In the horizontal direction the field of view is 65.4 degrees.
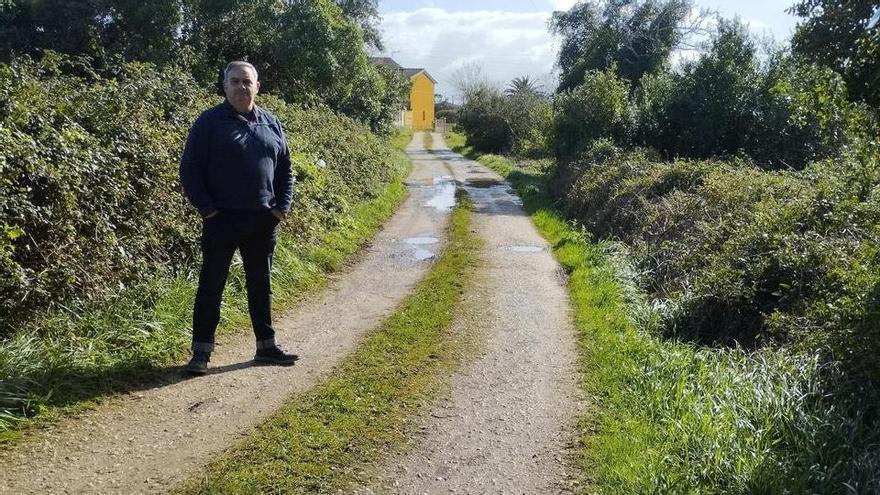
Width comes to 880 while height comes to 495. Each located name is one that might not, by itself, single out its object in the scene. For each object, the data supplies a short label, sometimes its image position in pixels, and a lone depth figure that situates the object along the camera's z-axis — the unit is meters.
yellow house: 72.82
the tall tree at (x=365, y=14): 26.93
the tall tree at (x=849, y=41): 5.07
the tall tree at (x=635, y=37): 25.08
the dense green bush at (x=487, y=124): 37.97
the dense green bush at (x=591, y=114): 19.62
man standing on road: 4.71
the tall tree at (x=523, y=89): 38.27
